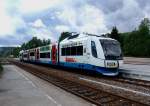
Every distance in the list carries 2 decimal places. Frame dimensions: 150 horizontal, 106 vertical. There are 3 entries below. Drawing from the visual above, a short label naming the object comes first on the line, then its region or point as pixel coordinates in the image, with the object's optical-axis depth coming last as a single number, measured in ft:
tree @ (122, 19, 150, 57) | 119.20
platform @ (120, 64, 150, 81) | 26.90
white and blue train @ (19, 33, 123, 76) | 28.42
